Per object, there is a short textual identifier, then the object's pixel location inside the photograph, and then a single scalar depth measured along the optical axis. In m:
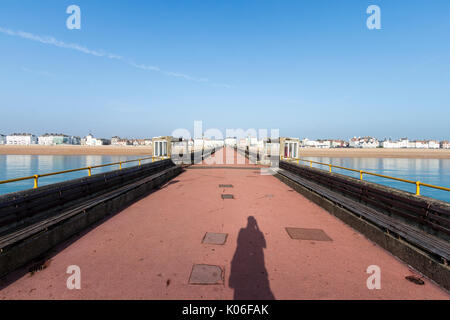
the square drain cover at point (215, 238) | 5.11
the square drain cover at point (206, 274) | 3.59
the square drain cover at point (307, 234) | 5.48
